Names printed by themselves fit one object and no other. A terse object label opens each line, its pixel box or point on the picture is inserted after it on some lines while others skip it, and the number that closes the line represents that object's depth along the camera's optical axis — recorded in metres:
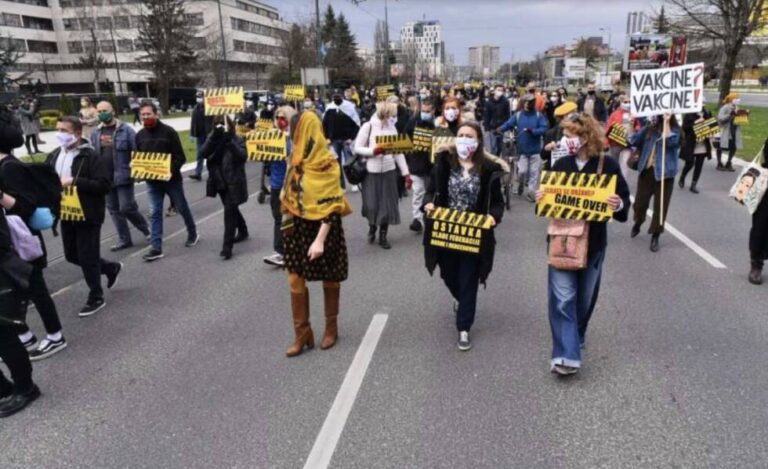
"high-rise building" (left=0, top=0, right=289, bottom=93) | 64.00
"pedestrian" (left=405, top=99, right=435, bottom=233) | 8.15
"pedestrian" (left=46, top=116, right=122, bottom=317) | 5.29
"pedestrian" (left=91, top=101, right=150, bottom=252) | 7.52
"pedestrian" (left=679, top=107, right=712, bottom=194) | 10.35
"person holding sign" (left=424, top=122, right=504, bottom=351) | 4.32
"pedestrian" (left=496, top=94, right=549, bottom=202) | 9.91
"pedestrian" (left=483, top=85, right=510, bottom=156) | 14.84
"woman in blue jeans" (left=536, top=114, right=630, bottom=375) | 3.84
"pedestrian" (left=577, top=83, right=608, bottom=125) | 15.85
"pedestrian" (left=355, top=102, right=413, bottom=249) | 7.55
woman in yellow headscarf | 4.10
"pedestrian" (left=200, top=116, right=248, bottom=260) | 7.15
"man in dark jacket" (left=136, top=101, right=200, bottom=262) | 7.41
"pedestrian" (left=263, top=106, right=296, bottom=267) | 6.74
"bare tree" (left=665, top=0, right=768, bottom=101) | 27.38
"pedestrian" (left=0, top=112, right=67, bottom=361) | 4.12
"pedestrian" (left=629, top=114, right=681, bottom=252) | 7.27
